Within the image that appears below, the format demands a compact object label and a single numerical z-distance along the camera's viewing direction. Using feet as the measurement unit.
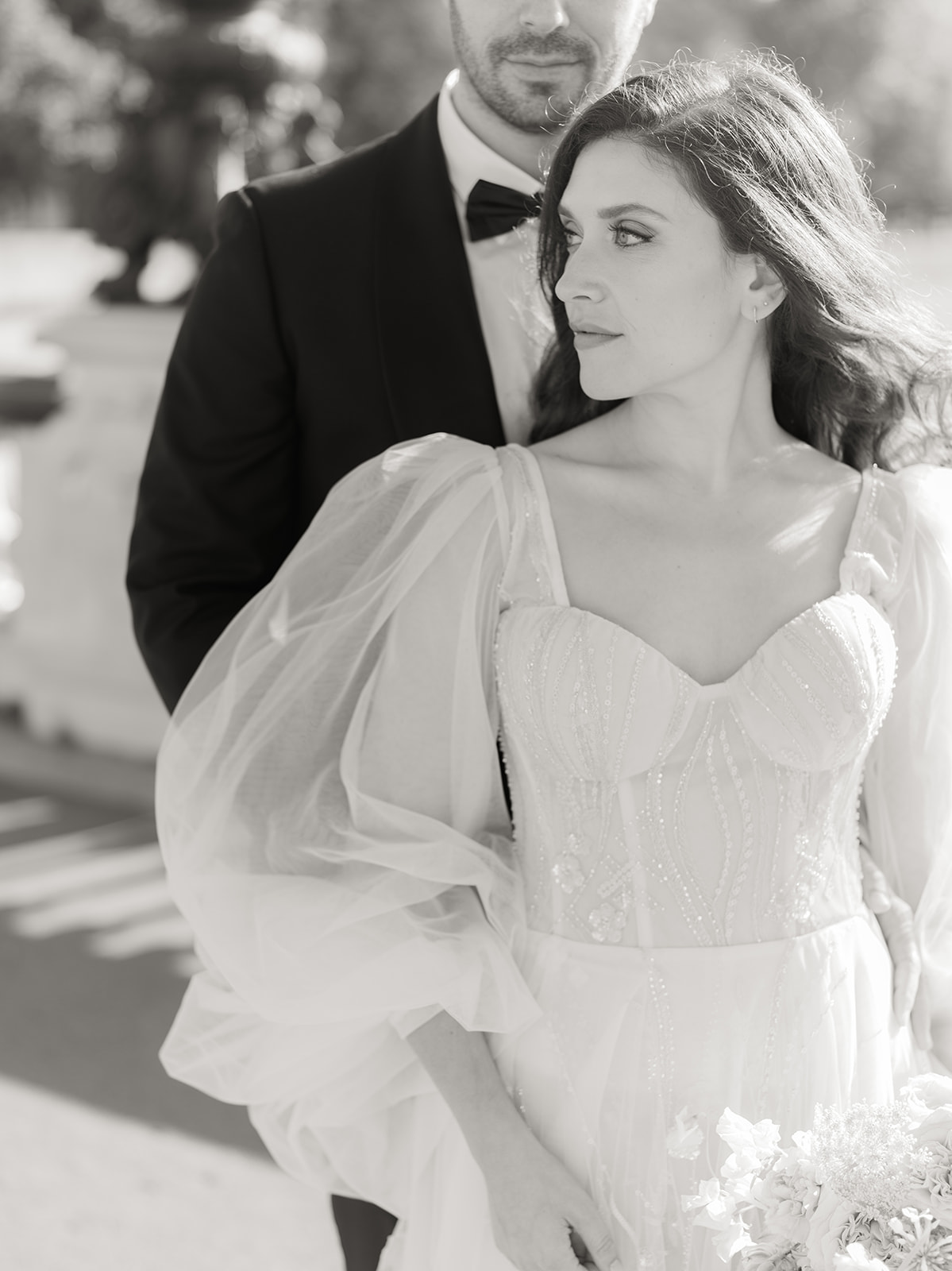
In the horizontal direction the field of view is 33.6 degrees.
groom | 7.32
